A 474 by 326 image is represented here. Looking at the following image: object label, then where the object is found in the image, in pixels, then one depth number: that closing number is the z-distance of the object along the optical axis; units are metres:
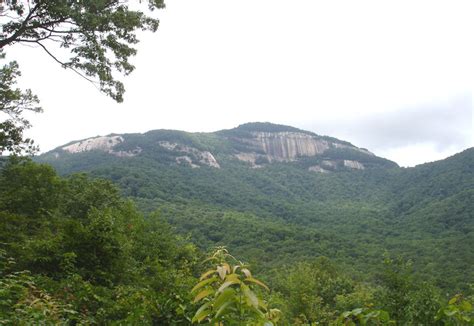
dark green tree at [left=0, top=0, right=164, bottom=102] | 8.95
